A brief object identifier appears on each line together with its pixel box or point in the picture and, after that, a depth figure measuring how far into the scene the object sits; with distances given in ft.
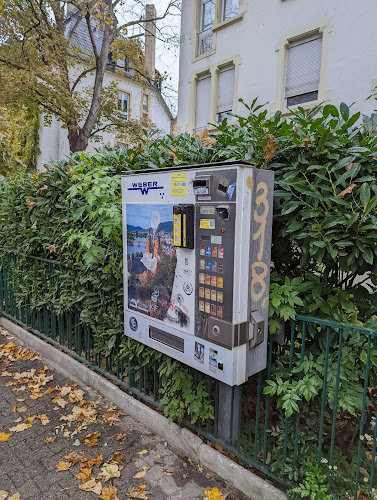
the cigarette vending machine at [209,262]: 6.63
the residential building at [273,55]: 28.19
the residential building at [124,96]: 62.23
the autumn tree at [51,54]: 41.32
